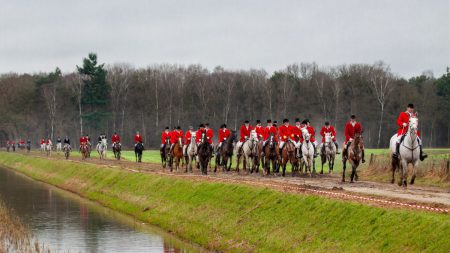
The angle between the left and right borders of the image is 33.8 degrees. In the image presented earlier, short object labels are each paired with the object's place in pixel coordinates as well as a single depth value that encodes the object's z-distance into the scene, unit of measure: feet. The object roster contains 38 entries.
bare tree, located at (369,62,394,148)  356.79
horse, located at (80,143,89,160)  245.45
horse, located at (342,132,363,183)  104.22
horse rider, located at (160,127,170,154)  161.93
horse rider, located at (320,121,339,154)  130.72
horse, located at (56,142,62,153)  317.83
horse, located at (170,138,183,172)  147.43
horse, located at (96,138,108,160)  243.60
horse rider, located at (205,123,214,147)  136.93
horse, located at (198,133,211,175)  133.59
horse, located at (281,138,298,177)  124.77
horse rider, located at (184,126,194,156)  144.97
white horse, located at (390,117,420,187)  91.85
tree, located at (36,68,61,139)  412.98
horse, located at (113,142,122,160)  229.04
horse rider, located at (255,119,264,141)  135.03
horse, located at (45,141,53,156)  299.79
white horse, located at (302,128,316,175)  122.72
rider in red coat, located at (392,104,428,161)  93.61
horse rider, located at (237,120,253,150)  138.92
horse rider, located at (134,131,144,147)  211.20
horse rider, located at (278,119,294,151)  125.29
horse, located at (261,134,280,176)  127.95
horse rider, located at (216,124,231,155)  145.18
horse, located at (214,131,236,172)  142.51
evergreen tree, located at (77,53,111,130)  393.09
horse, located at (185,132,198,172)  138.78
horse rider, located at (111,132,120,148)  232.12
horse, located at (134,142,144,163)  209.25
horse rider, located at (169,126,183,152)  148.05
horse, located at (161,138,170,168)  160.25
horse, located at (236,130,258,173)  134.51
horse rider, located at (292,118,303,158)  126.11
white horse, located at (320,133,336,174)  129.90
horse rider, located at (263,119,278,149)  129.39
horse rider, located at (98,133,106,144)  245.04
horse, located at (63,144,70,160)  258.37
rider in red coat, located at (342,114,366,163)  107.14
